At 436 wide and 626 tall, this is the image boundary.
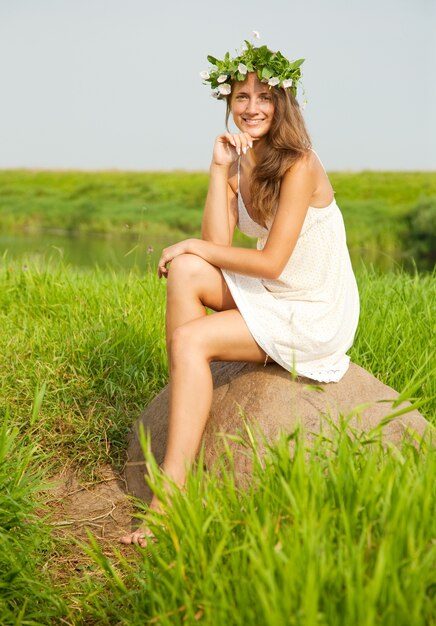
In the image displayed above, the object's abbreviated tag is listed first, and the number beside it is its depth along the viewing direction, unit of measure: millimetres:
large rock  2967
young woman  2918
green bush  16516
